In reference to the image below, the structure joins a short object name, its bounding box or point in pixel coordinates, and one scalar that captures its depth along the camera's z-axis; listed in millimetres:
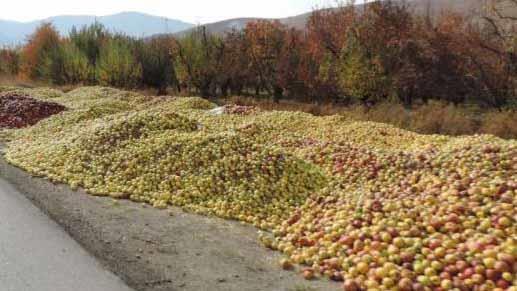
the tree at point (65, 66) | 24891
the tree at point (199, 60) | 20891
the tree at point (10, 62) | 31766
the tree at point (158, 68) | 23875
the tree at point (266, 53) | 20156
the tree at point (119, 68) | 22750
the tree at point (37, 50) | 28188
